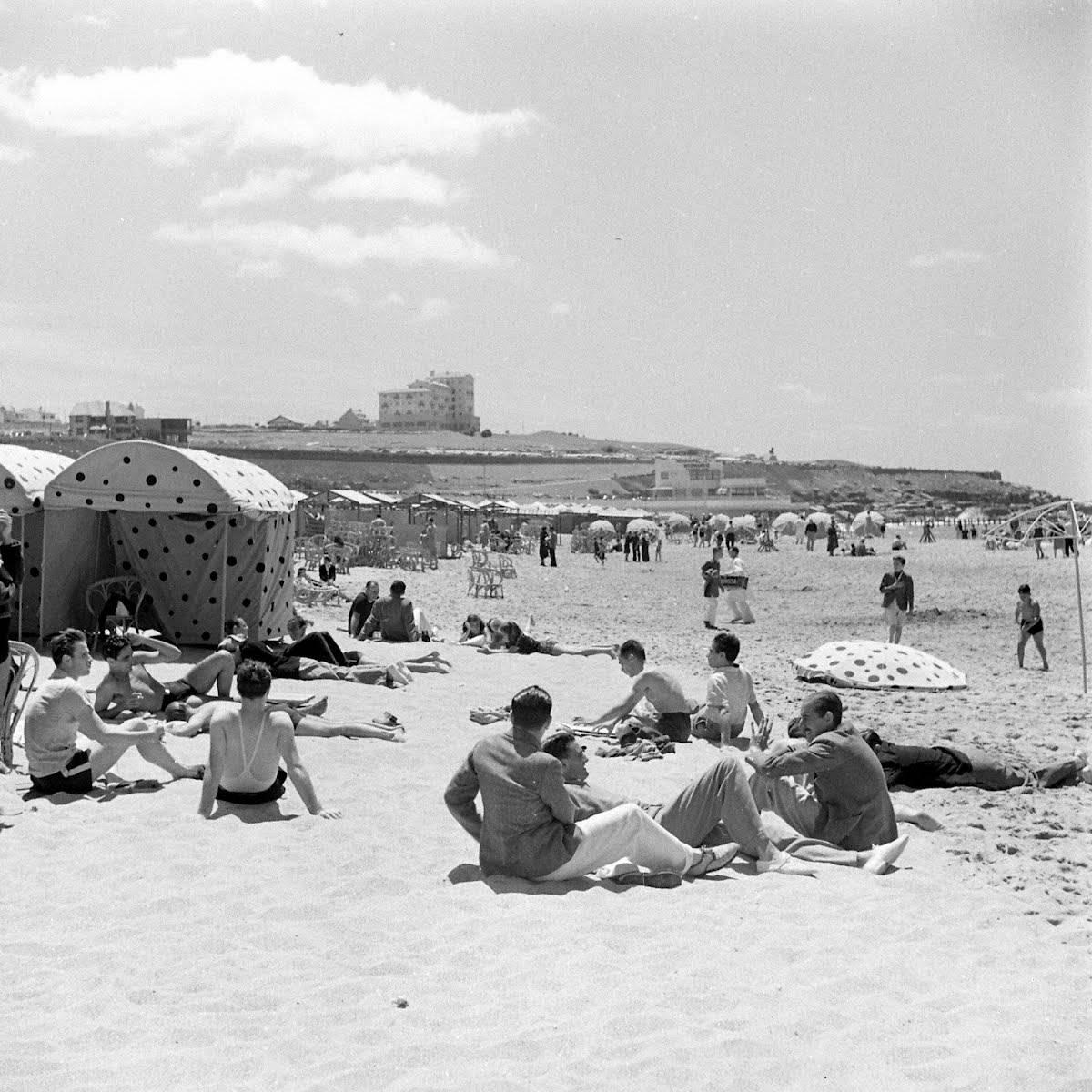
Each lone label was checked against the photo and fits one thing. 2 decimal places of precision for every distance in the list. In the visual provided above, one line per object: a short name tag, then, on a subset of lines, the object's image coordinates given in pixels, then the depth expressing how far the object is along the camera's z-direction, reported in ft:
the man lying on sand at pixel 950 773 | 21.03
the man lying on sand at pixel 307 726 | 23.31
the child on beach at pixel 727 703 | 24.53
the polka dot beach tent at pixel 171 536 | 35.83
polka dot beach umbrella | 32.30
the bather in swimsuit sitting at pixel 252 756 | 17.65
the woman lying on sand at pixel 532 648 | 39.17
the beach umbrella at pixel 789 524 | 159.22
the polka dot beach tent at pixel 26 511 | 35.14
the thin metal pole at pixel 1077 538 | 31.21
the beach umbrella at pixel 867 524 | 149.59
